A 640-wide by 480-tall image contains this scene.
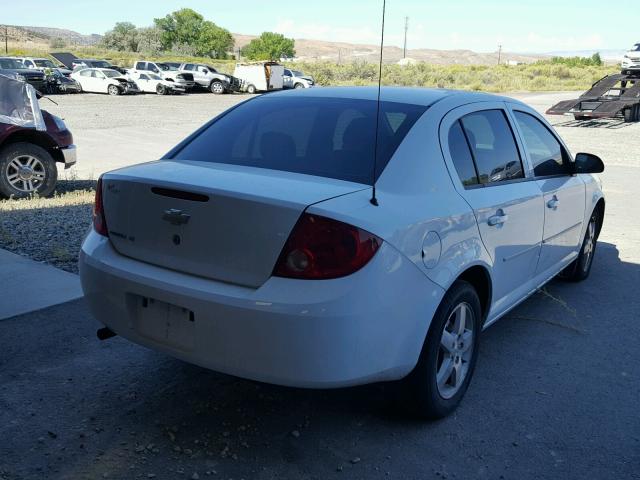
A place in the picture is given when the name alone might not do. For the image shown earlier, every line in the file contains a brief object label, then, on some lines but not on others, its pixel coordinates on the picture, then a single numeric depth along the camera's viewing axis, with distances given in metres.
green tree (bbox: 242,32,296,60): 121.94
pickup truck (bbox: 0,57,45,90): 33.32
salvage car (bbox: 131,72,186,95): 37.38
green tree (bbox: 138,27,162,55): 98.62
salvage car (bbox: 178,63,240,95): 40.03
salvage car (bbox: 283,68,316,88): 41.69
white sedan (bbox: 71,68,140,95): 36.00
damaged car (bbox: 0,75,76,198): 8.39
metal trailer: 21.80
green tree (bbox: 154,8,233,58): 107.12
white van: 40.34
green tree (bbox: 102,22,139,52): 98.50
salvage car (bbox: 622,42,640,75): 27.42
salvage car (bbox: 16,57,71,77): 35.97
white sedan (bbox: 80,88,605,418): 2.74
